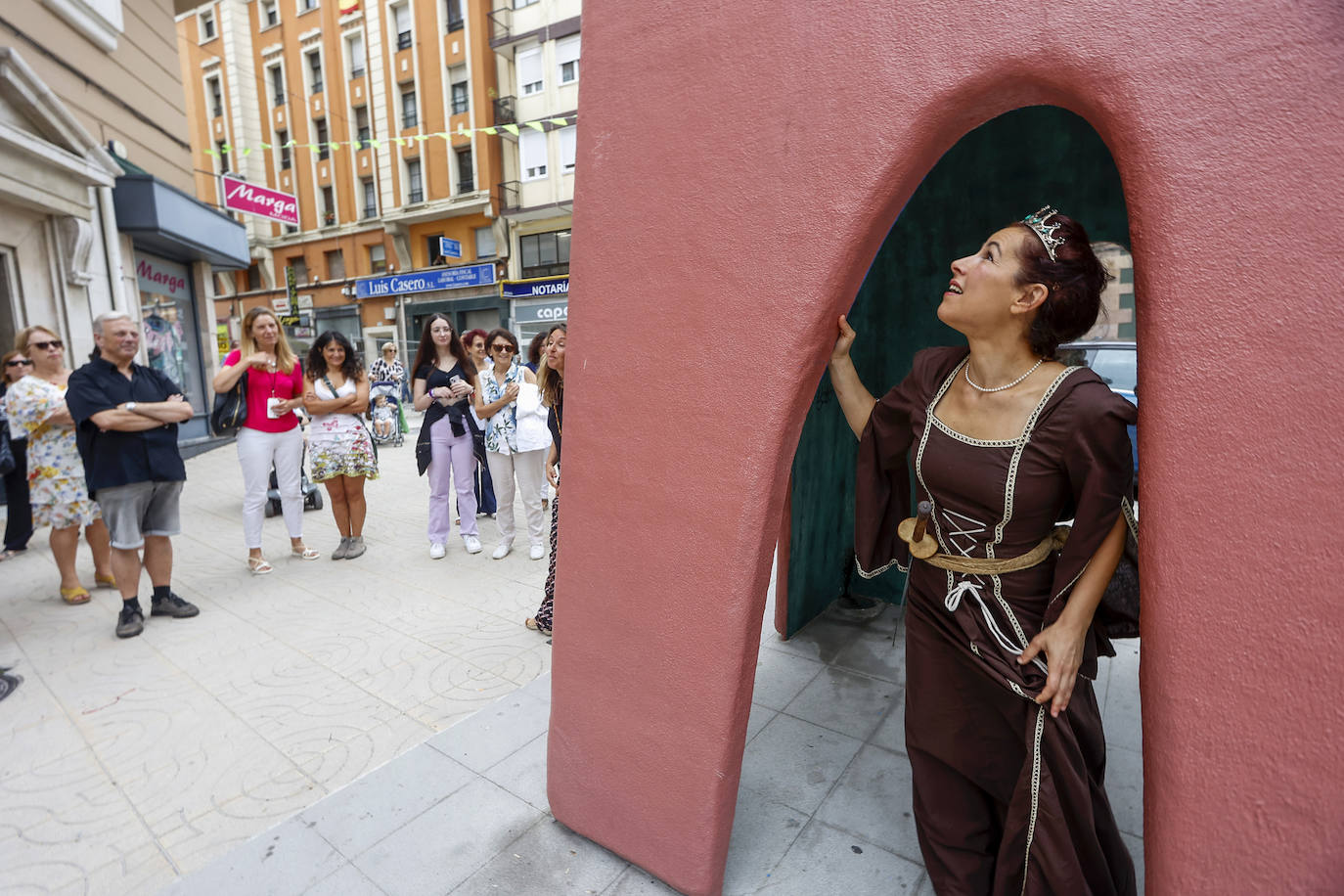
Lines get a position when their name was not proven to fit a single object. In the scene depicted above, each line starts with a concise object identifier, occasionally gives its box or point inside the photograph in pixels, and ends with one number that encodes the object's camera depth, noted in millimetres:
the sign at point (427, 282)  20031
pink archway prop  1230
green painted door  3129
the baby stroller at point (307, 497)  7023
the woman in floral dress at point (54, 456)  4500
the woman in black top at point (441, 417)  5531
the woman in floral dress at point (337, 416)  5375
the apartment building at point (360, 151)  20359
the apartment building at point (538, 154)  18750
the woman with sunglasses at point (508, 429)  5246
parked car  6352
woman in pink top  5102
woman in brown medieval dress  1654
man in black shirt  4012
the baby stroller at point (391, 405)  7512
